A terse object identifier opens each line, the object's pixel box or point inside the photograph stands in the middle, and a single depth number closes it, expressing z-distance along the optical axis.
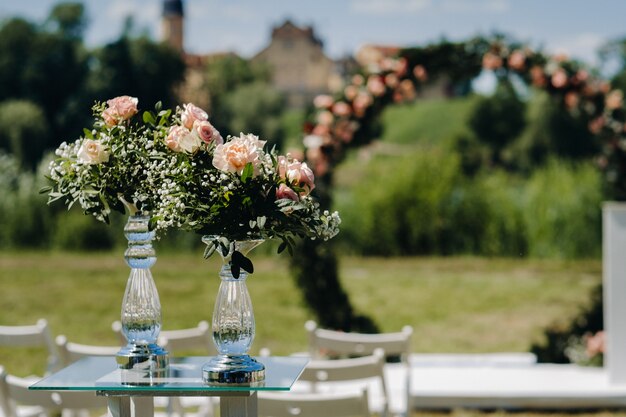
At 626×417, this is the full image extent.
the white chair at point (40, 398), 3.52
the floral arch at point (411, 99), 7.57
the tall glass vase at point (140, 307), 3.34
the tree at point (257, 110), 18.59
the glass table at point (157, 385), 3.12
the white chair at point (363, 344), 4.85
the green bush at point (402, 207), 13.28
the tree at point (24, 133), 17.53
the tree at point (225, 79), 19.11
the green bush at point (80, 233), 14.61
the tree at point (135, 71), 18.53
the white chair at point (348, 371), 3.99
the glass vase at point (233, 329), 3.17
